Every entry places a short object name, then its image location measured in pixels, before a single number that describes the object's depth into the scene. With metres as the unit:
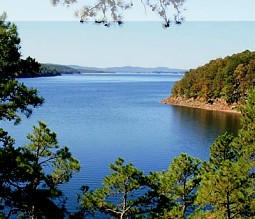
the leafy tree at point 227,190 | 16.58
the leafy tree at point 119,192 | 17.03
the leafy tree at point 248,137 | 21.81
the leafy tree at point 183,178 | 18.69
